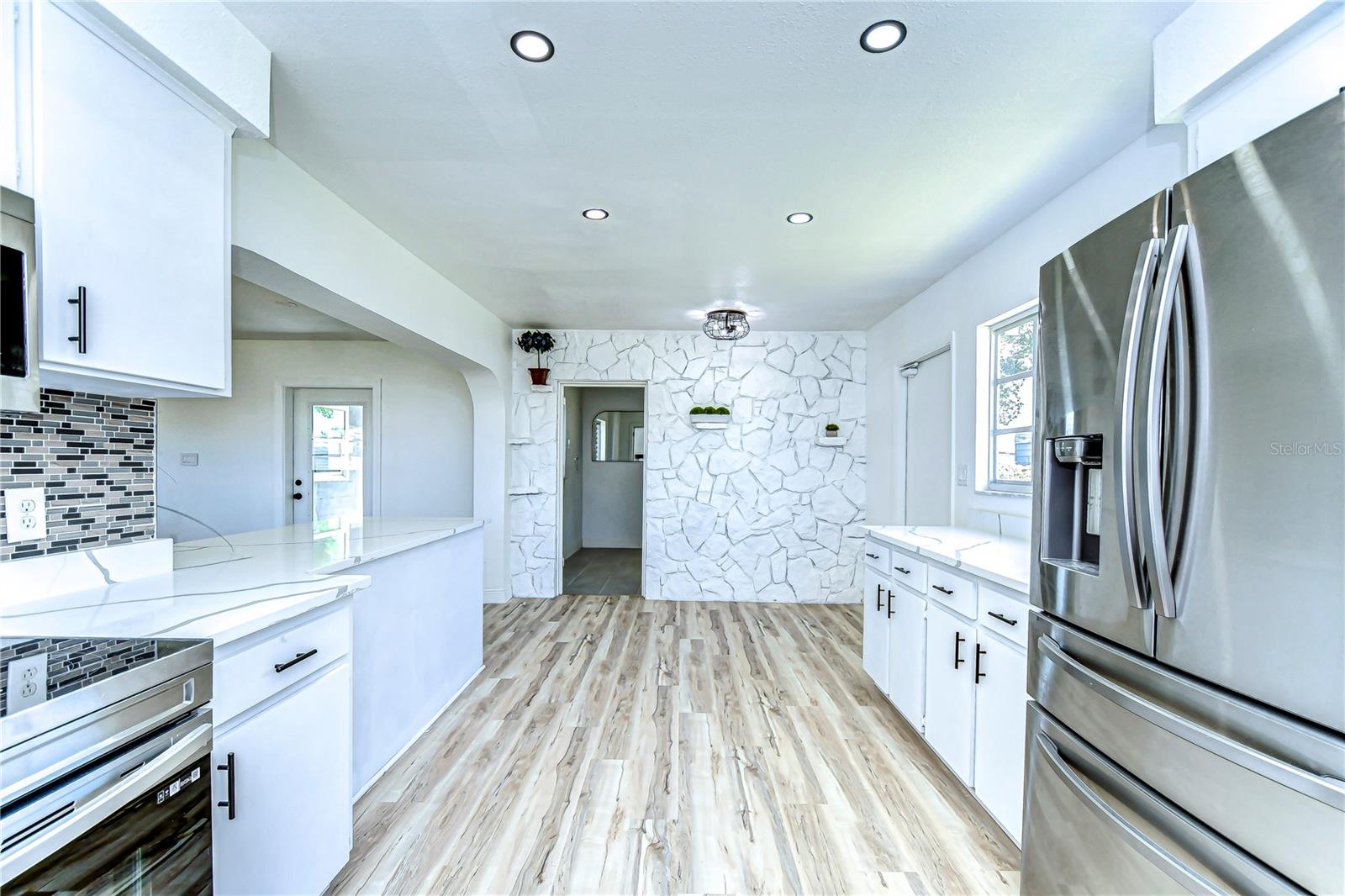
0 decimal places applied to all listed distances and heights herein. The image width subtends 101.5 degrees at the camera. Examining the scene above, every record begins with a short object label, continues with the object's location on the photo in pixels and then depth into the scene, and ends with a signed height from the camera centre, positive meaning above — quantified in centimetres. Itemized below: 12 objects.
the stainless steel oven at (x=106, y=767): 76 -52
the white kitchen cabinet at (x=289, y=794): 120 -87
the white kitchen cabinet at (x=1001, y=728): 169 -92
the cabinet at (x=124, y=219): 117 +52
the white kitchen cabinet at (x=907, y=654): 241 -97
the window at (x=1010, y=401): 274 +24
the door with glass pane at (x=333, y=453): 551 -13
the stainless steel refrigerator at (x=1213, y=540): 79 -15
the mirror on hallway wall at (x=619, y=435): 775 +10
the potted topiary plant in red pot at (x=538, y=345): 481 +86
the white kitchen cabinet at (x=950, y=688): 201 -95
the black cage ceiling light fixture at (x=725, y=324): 389 +85
